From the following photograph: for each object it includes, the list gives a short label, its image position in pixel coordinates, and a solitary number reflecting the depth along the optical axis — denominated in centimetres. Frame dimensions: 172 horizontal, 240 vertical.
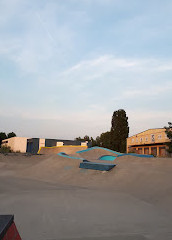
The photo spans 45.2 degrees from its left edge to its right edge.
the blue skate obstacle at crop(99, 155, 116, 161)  2919
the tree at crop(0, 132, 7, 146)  7475
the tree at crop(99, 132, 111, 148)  6976
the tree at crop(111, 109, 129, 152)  5041
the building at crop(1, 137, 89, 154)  5006
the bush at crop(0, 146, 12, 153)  3330
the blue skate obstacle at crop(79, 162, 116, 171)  1439
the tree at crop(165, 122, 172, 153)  2993
